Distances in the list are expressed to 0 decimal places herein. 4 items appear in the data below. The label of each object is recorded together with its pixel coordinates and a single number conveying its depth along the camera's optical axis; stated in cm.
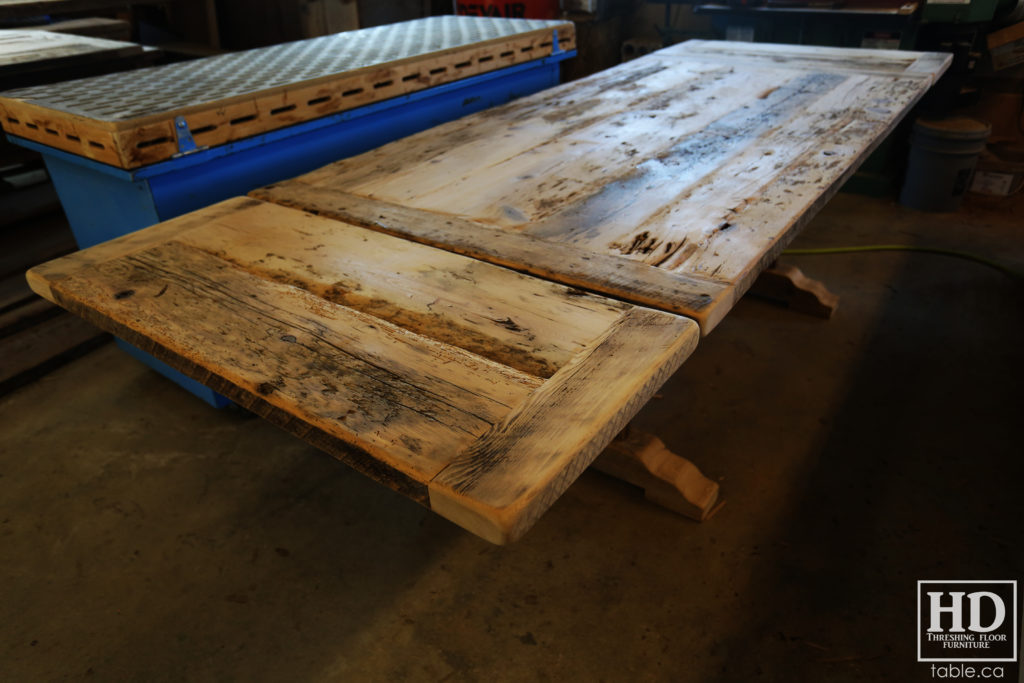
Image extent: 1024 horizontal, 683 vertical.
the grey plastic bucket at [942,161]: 319
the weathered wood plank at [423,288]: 96
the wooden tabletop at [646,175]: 117
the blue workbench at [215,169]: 169
